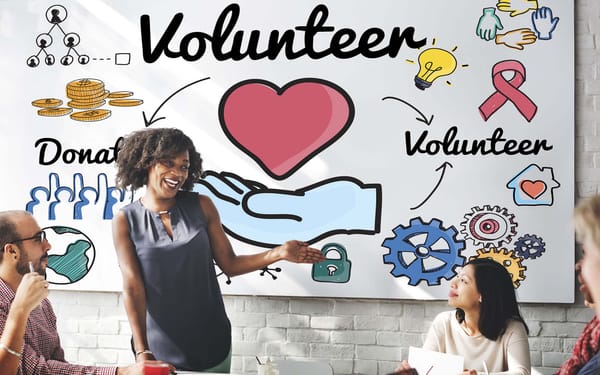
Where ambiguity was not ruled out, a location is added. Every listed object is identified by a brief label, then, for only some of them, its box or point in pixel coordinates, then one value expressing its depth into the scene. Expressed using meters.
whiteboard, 3.29
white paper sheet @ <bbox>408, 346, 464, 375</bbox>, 2.93
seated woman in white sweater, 3.00
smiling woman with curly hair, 3.38
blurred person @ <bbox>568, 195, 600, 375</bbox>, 2.17
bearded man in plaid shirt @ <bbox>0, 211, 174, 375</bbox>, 2.95
